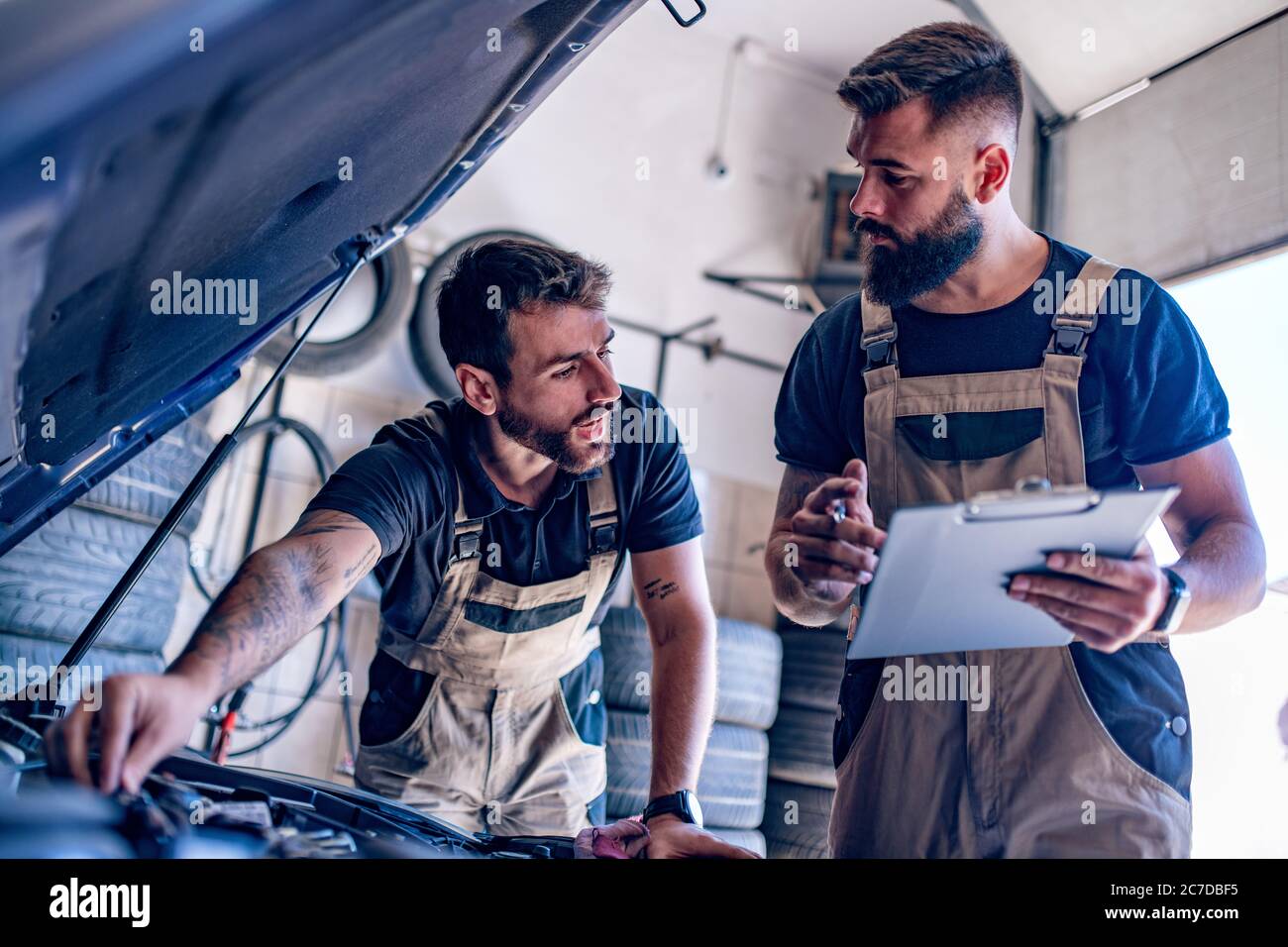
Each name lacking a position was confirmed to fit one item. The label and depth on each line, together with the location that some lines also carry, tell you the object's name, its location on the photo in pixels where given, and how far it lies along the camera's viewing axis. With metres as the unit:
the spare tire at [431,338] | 2.79
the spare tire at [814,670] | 2.85
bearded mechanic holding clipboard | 0.87
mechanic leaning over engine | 1.21
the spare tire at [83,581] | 1.58
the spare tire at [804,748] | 2.75
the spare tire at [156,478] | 1.84
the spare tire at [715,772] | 2.34
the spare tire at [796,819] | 2.69
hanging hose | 2.43
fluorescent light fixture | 1.66
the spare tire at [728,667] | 2.48
